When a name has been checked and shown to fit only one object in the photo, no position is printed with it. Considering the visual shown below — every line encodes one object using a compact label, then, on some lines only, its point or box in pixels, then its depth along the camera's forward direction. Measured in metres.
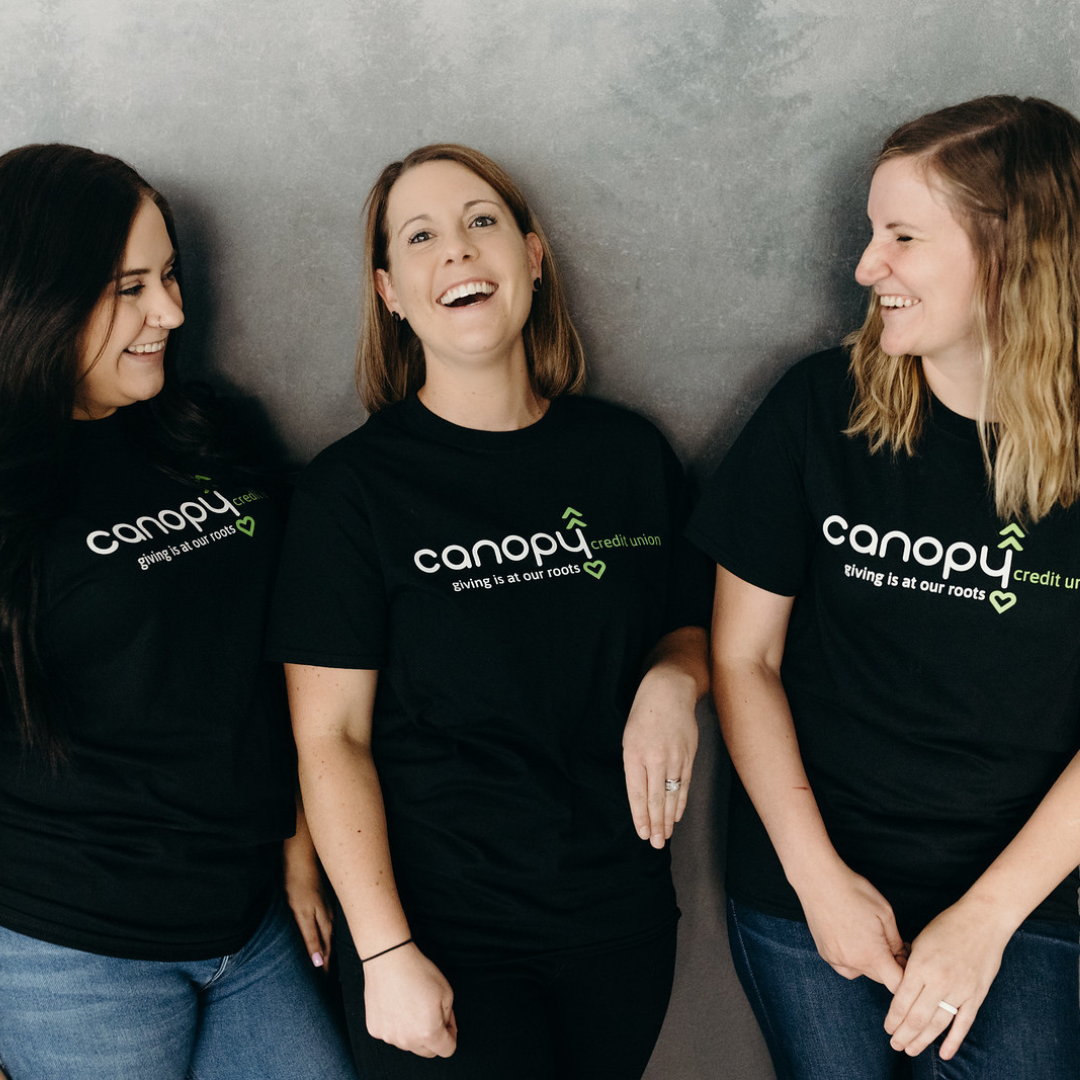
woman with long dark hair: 1.40
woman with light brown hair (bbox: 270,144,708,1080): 1.43
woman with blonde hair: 1.32
